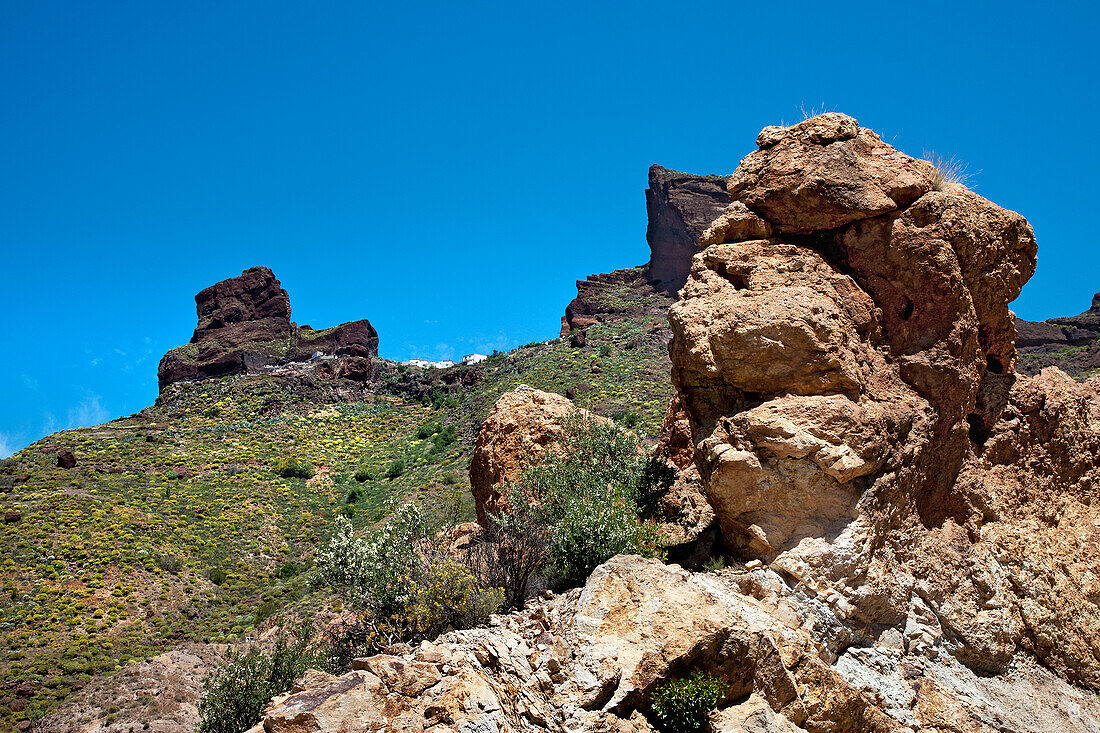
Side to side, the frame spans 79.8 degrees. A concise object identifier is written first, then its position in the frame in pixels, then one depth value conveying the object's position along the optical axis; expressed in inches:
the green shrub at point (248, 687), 494.0
